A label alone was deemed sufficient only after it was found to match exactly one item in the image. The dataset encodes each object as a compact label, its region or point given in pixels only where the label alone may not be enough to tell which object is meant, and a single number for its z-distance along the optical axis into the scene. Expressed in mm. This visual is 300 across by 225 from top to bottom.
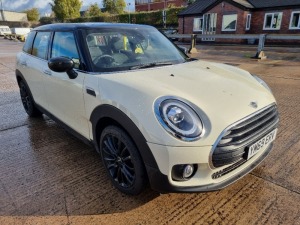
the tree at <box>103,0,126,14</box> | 50094
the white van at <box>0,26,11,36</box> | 38338
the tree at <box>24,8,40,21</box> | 64812
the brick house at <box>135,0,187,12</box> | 48062
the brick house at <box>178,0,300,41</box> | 18547
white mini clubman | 1826
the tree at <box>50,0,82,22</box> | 48750
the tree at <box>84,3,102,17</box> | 49162
